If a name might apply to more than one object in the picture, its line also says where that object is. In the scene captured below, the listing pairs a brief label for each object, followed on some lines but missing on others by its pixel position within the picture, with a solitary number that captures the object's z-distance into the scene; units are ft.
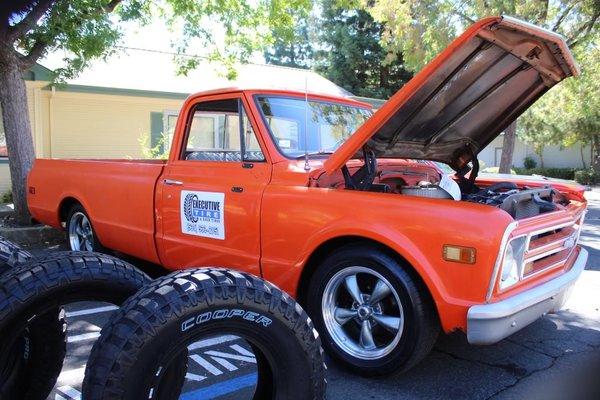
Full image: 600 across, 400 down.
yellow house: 40.73
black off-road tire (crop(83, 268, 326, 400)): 6.44
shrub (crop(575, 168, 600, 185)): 78.74
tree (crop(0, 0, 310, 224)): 23.67
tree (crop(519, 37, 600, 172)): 62.80
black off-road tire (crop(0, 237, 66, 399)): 8.80
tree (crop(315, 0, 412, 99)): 89.30
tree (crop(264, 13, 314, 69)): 141.96
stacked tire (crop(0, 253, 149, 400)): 7.65
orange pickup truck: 10.10
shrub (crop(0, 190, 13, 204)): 38.34
